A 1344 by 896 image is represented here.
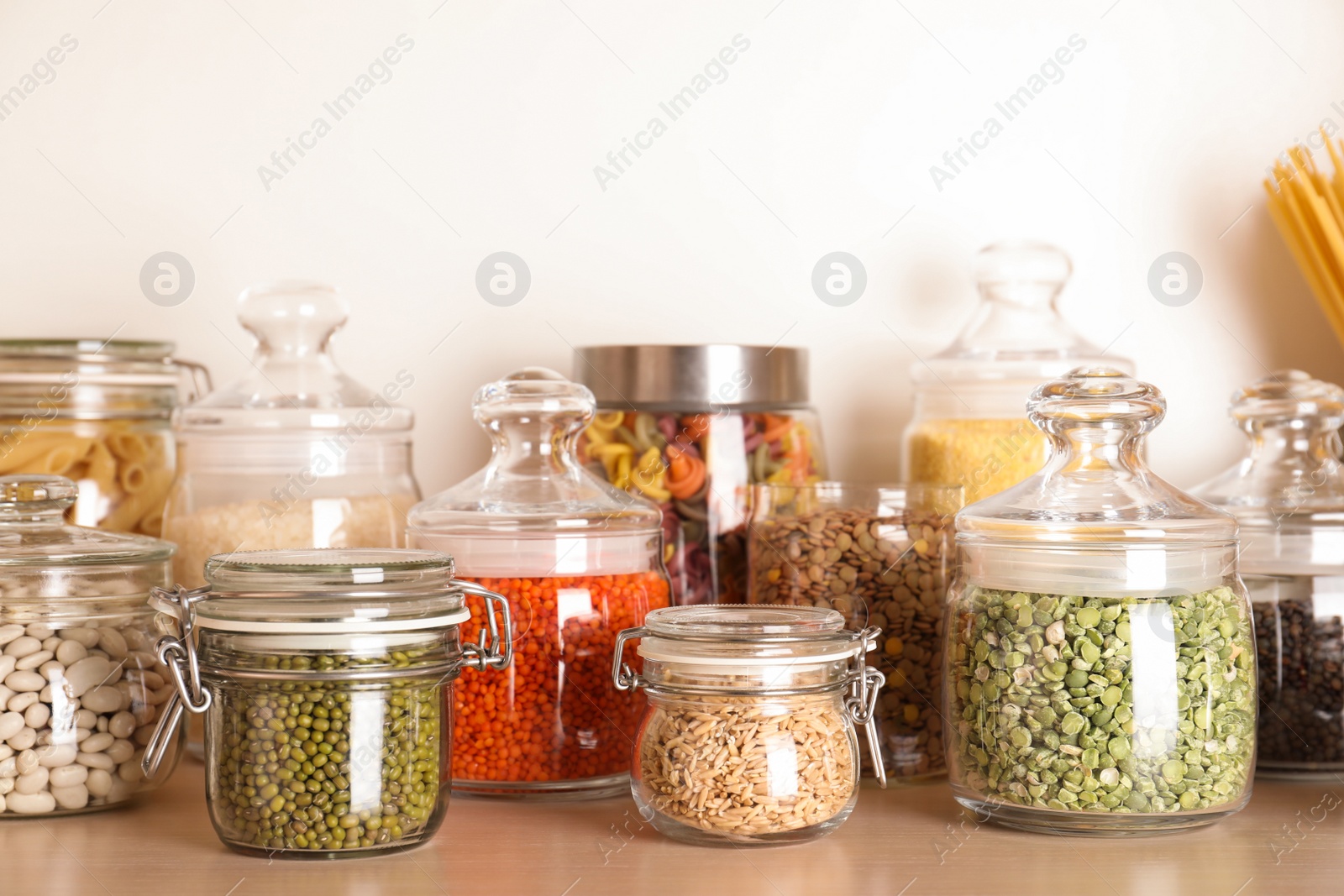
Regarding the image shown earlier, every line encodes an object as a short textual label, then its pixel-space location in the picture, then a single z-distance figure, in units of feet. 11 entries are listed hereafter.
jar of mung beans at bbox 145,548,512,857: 2.52
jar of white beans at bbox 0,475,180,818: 2.86
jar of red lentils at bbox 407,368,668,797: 3.01
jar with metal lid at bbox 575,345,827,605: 3.46
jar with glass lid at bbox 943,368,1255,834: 2.62
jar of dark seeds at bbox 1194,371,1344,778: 3.21
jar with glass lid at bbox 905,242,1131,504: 3.50
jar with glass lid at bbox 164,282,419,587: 3.42
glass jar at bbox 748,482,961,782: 3.16
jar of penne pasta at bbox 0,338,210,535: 3.63
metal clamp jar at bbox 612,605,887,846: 2.58
